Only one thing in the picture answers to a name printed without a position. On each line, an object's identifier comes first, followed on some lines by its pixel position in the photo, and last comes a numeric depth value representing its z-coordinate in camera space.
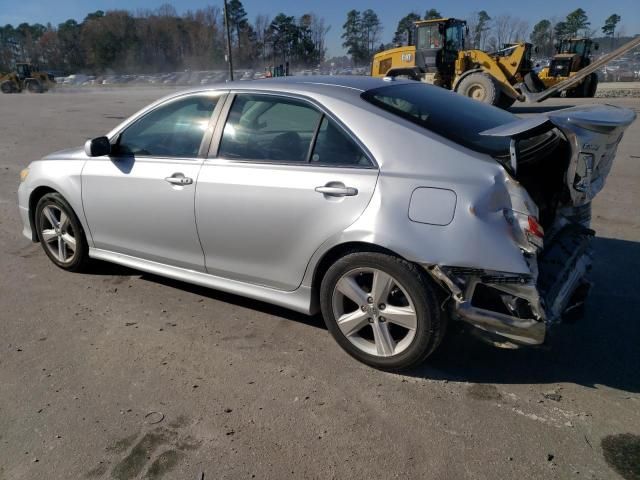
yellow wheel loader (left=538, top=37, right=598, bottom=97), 21.72
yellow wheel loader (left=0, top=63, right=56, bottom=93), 41.33
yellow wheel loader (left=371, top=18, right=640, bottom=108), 17.45
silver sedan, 2.66
